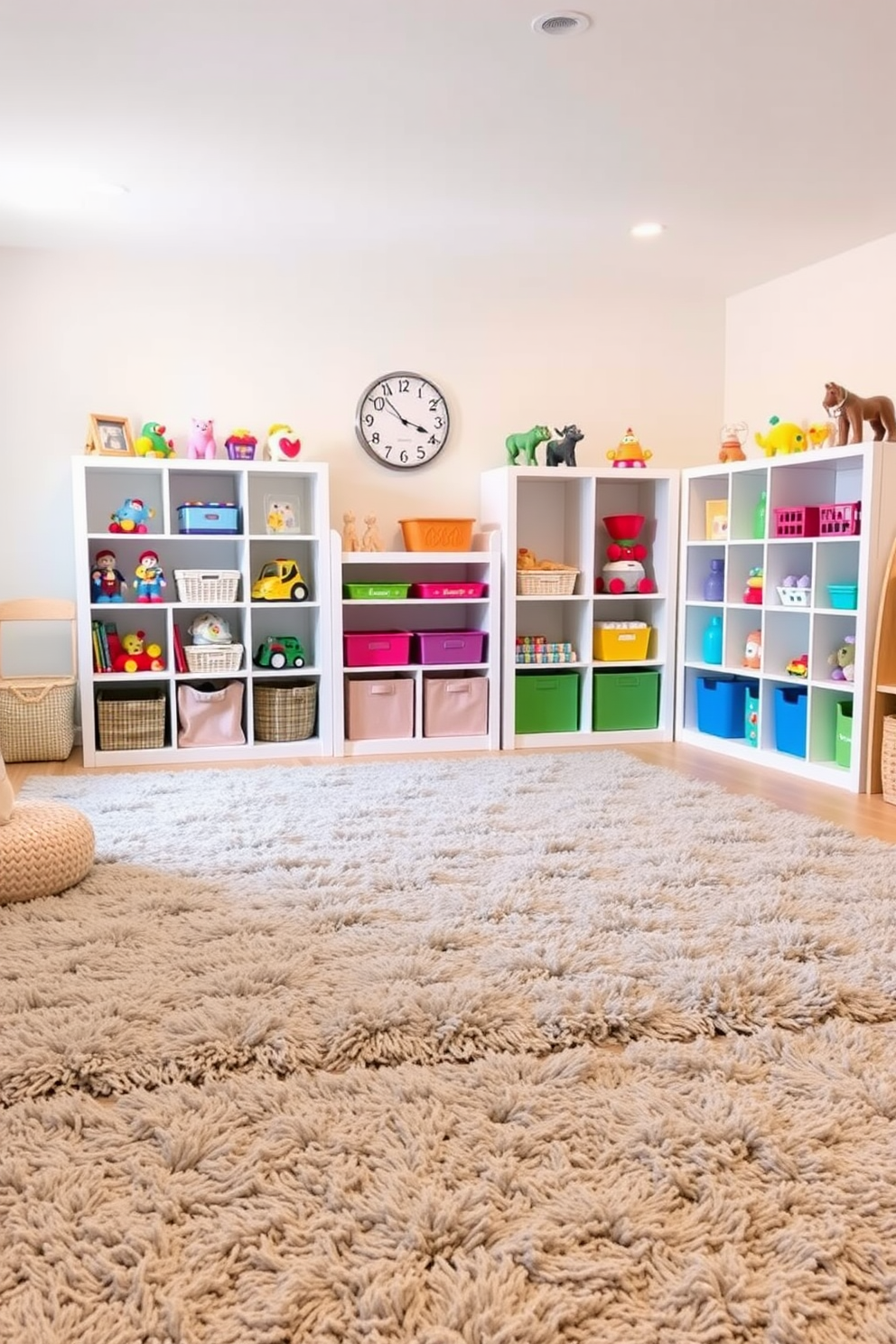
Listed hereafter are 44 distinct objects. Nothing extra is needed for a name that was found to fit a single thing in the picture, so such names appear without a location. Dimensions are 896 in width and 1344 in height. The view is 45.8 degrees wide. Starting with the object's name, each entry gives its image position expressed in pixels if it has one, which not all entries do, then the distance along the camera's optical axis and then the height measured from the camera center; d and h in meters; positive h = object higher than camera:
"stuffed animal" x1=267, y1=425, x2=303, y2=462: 4.61 +0.56
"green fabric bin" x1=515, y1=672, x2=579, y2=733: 4.88 -0.59
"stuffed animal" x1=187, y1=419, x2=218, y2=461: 4.52 +0.57
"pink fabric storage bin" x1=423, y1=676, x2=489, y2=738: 4.79 -0.60
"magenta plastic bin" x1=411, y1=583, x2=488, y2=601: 4.76 -0.07
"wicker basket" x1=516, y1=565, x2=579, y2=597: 4.86 -0.04
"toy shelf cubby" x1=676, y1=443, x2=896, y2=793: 3.88 -0.12
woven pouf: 2.51 -0.67
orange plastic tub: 4.77 +0.18
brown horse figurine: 4.10 +0.63
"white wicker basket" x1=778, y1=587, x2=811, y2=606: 4.28 -0.09
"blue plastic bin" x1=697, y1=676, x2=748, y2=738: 4.77 -0.60
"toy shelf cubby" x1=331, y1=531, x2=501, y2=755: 4.68 -0.38
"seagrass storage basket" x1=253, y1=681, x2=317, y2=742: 4.63 -0.61
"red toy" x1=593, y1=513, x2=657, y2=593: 5.04 +0.06
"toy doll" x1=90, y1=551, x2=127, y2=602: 4.46 -0.03
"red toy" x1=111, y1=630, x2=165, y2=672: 4.50 -0.35
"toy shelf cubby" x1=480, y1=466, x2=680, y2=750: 4.86 -0.17
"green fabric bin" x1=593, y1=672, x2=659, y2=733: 4.99 -0.60
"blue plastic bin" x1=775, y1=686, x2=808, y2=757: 4.27 -0.59
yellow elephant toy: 4.54 +0.58
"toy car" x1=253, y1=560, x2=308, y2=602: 4.60 -0.05
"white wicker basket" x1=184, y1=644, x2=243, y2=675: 4.53 -0.36
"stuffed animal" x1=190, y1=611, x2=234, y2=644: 4.59 -0.25
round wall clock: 4.93 +0.71
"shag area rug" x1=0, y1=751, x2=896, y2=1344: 1.22 -0.80
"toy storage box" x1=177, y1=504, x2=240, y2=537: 4.48 +0.23
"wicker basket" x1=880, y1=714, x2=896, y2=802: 3.69 -0.65
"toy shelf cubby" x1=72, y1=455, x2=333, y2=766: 4.40 +0.03
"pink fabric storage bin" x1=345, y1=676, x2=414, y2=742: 4.69 -0.60
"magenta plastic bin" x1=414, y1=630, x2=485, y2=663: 4.78 -0.32
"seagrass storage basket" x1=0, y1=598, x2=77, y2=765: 4.34 -0.59
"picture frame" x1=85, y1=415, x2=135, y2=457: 4.45 +0.58
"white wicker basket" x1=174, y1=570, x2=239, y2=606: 4.50 -0.05
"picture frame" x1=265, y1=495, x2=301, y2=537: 4.71 +0.27
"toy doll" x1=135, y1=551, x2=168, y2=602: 4.49 -0.03
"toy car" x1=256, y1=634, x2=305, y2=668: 4.66 -0.35
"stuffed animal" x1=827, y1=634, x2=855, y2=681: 4.07 -0.34
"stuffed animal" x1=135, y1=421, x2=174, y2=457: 4.45 +0.54
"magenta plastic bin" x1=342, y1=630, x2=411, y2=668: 4.69 -0.33
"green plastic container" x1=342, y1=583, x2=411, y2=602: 4.67 -0.08
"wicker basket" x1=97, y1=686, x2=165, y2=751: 4.41 -0.63
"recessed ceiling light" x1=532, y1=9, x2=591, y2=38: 2.60 +1.36
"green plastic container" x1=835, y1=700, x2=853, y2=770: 4.05 -0.61
